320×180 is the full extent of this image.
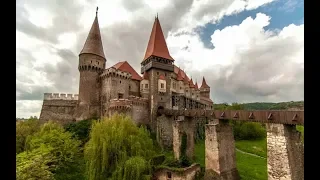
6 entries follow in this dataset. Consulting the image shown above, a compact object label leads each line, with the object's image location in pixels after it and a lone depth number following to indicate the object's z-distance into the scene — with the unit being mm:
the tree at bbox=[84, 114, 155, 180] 12562
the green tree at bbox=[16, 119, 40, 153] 18797
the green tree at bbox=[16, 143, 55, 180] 10266
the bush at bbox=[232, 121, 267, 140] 35031
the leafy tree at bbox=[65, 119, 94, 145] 20347
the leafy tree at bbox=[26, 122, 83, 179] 15102
